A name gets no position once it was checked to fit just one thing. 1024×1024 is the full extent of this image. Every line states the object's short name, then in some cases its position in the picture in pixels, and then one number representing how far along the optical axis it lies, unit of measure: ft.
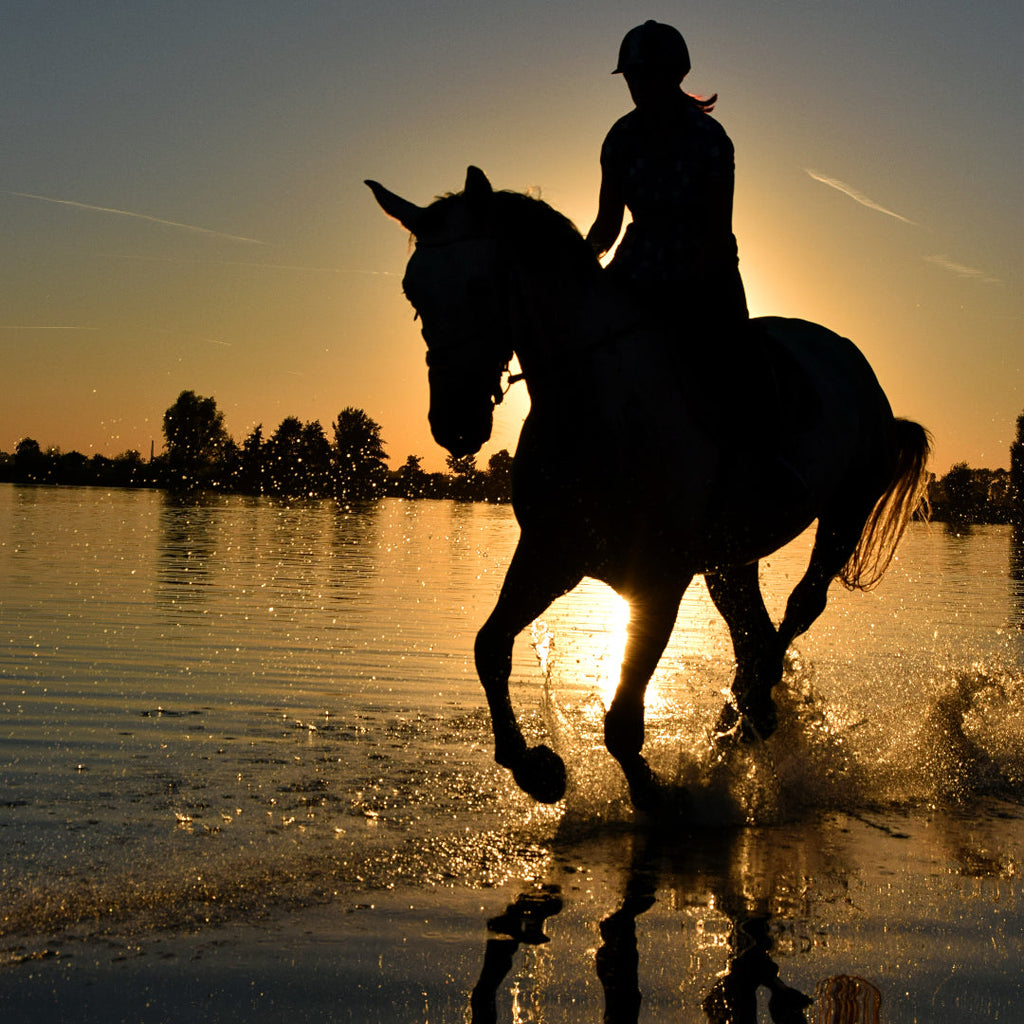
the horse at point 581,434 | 18.02
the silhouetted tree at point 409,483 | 310.78
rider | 20.76
